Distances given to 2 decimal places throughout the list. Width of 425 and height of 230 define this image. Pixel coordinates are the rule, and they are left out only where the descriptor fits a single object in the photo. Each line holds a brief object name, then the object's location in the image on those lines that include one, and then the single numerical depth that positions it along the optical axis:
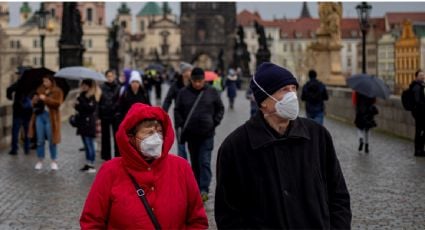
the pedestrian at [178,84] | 11.97
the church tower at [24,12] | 160.25
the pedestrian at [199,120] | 10.52
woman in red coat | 4.51
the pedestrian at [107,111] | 14.03
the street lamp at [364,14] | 25.30
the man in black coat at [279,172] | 4.12
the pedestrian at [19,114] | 16.73
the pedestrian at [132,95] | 12.94
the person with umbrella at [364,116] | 16.62
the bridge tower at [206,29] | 148.38
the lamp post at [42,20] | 30.70
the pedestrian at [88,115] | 13.95
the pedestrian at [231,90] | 34.25
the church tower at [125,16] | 195.43
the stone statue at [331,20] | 32.31
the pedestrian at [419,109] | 15.56
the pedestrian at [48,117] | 14.05
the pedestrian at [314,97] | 17.59
